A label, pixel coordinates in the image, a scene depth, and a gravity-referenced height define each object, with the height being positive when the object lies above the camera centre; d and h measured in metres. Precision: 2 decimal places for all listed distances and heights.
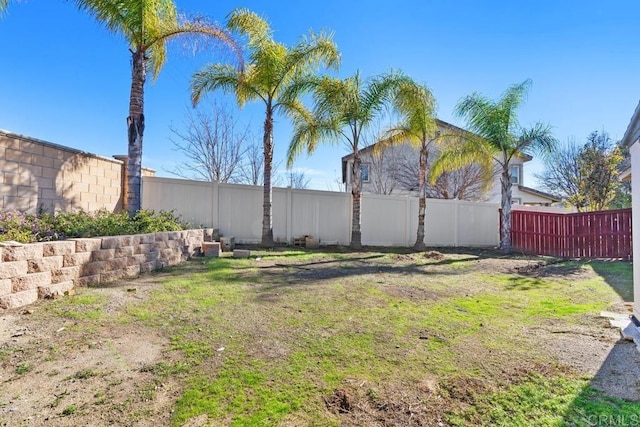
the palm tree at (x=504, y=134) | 10.59 +2.93
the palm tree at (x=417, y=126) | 10.12 +3.19
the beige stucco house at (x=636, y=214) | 3.73 +0.15
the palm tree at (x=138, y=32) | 7.04 +4.28
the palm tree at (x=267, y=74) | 8.96 +4.11
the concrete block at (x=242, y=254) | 7.94 -0.79
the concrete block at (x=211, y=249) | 7.84 -0.68
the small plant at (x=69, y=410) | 1.99 -1.17
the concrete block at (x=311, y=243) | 10.44 -0.67
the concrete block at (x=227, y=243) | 8.86 -0.60
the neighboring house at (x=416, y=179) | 18.42 +2.60
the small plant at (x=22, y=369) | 2.43 -1.13
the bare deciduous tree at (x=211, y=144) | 15.84 +3.79
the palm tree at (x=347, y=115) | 9.79 +3.30
